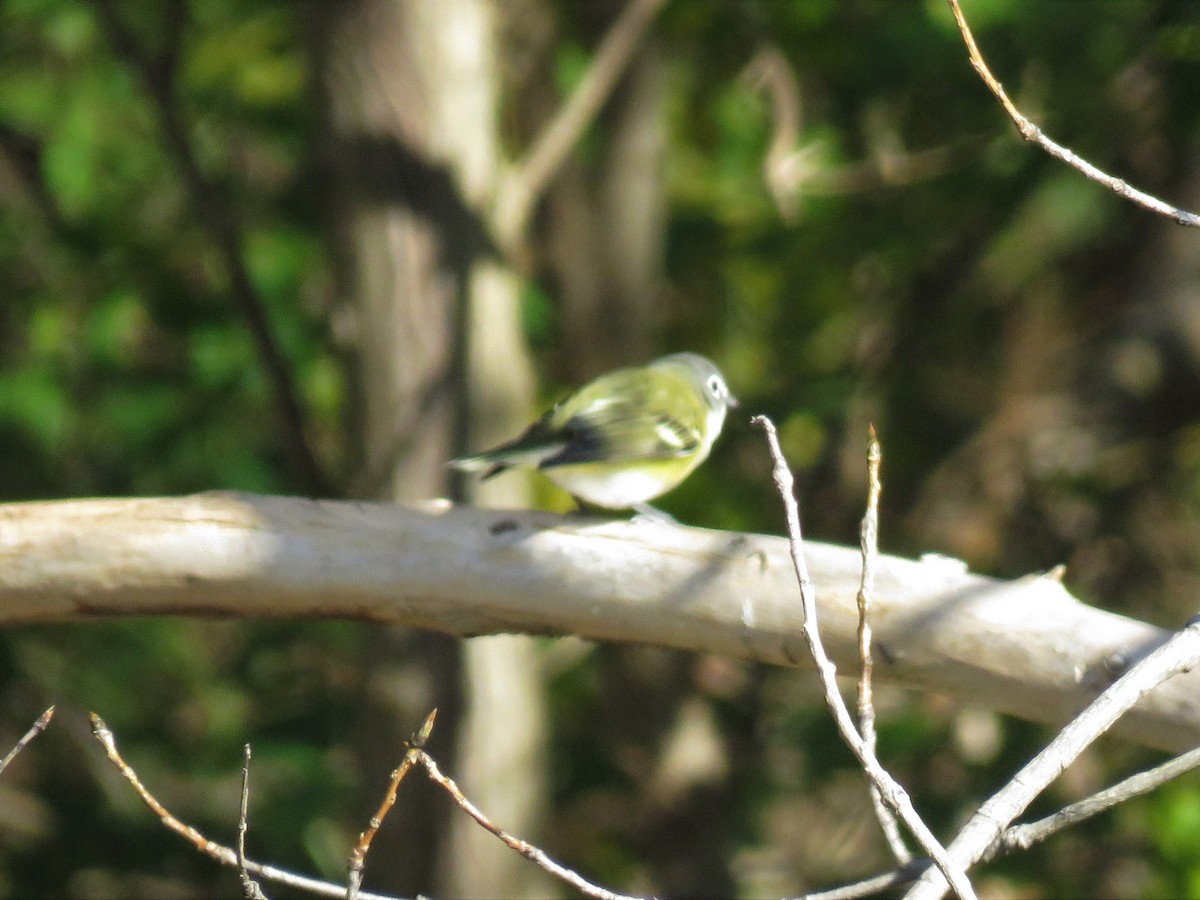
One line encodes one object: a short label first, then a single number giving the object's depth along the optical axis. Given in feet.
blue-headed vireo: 31.05
